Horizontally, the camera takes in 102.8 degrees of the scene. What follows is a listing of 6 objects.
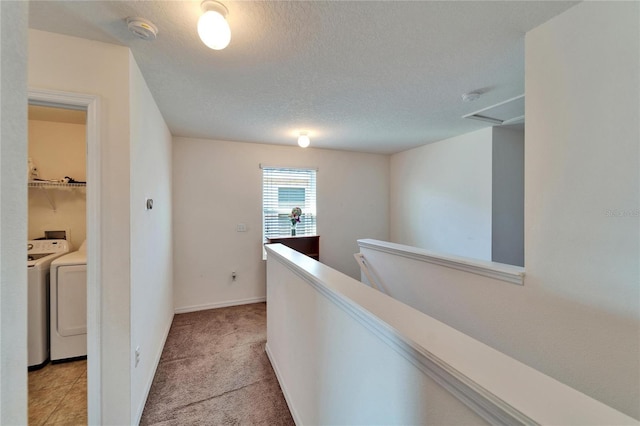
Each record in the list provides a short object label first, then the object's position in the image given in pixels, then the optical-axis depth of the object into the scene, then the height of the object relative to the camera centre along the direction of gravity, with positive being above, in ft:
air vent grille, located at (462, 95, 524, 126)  8.04 +3.49
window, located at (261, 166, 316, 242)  13.35 +0.77
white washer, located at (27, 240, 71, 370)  7.29 -2.88
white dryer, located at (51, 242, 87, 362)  7.57 -2.81
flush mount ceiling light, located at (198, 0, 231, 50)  4.03 +3.00
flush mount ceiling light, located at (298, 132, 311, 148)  10.72 +3.07
